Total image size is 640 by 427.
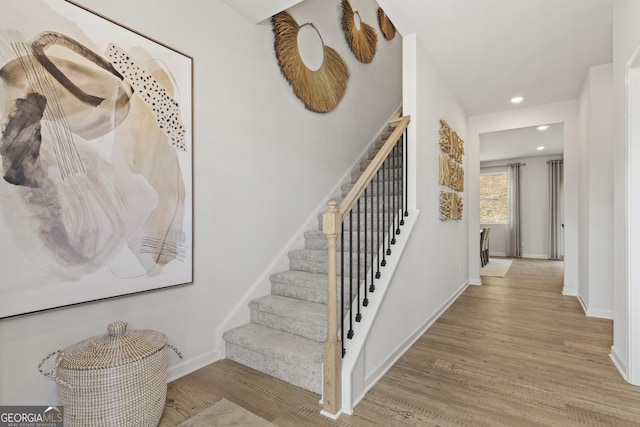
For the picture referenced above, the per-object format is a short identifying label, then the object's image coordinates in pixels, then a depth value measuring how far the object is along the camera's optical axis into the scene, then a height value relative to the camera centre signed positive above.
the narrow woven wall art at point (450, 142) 3.52 +0.89
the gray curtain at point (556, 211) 8.22 +0.18
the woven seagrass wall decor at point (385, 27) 5.05 +3.07
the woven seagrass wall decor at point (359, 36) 4.09 +2.45
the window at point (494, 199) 9.08 +0.53
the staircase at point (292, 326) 2.12 -0.85
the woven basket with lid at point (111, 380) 1.48 -0.78
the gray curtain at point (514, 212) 8.71 +0.14
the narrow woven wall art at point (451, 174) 3.50 +0.52
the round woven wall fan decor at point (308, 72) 3.05 +1.54
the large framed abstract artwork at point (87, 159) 1.54 +0.31
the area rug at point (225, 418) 1.73 -1.12
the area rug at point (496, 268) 6.09 -1.07
